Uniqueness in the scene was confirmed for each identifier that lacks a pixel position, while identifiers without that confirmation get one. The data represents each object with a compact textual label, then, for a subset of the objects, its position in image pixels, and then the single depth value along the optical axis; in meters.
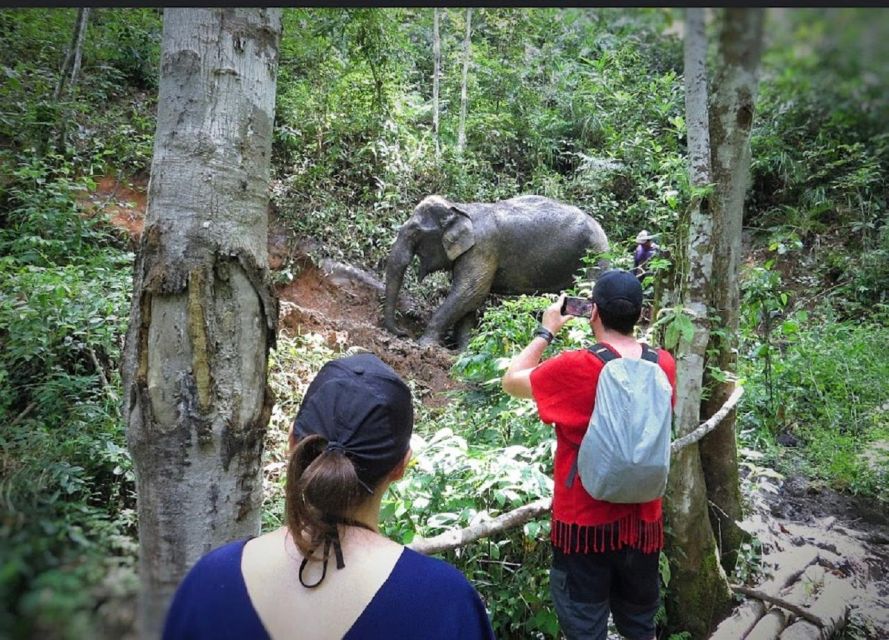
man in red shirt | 1.71
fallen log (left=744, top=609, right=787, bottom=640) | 2.09
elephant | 6.64
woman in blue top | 0.62
